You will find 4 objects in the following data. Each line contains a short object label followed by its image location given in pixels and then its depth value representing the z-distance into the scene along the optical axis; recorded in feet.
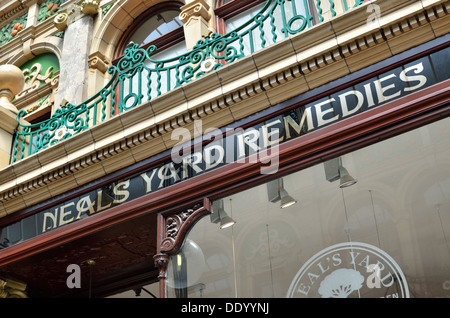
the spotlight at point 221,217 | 20.83
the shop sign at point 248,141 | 19.71
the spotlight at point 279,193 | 20.04
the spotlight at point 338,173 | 19.25
